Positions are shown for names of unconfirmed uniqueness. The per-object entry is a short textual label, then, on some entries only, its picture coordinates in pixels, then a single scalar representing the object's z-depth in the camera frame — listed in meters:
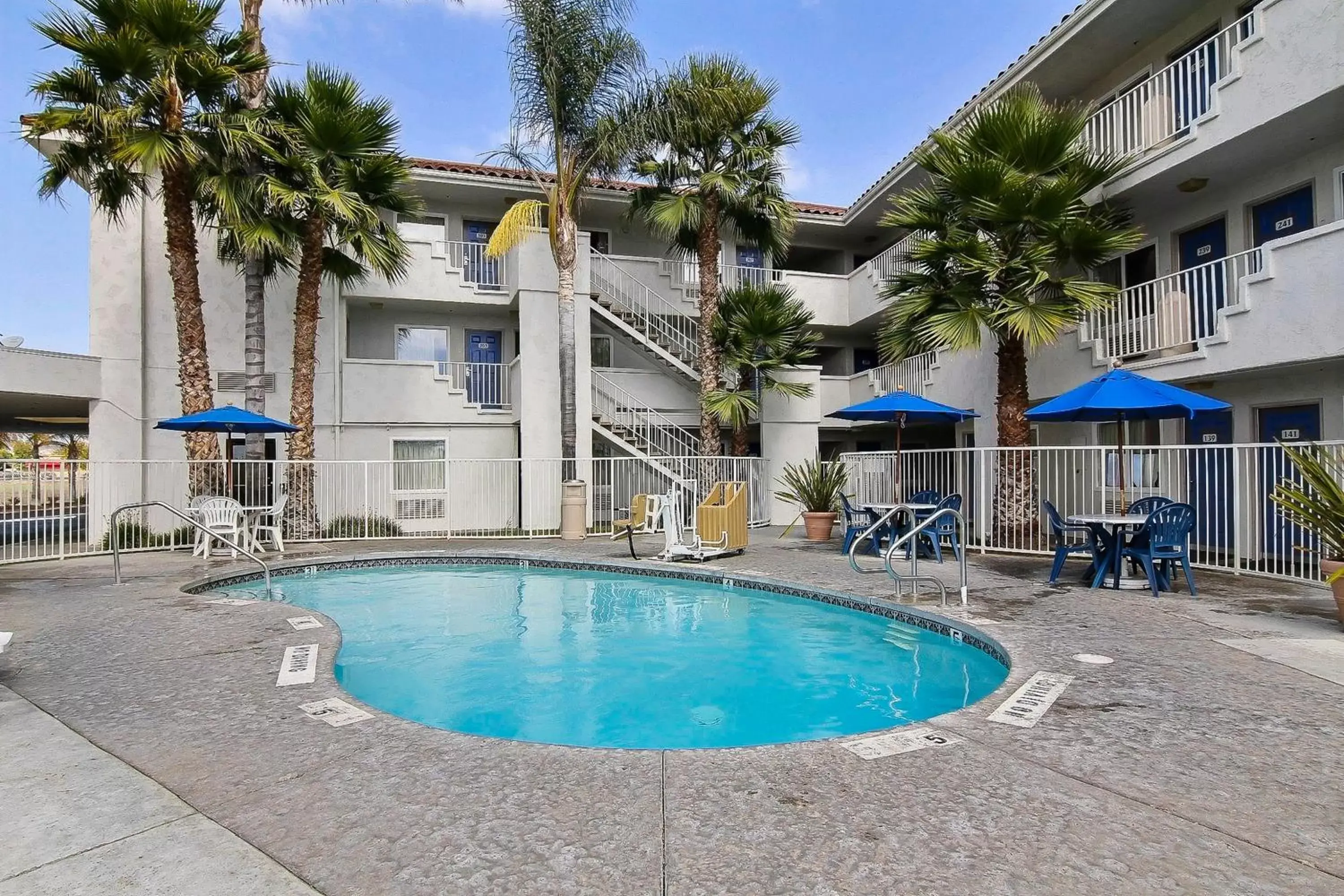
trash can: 14.88
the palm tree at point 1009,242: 11.28
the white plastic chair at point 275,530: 12.39
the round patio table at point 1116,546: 8.25
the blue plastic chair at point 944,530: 10.39
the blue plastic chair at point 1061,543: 8.56
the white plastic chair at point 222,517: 11.84
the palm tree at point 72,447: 43.66
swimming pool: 5.36
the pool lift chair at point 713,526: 11.62
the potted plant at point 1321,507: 6.29
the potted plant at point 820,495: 14.44
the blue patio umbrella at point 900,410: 11.94
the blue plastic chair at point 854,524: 12.05
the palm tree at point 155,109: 11.86
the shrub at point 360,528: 15.44
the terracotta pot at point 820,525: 14.41
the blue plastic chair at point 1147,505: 8.77
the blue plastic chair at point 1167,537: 7.93
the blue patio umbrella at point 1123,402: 8.25
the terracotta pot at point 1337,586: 6.08
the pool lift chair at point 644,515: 13.45
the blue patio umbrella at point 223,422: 11.92
